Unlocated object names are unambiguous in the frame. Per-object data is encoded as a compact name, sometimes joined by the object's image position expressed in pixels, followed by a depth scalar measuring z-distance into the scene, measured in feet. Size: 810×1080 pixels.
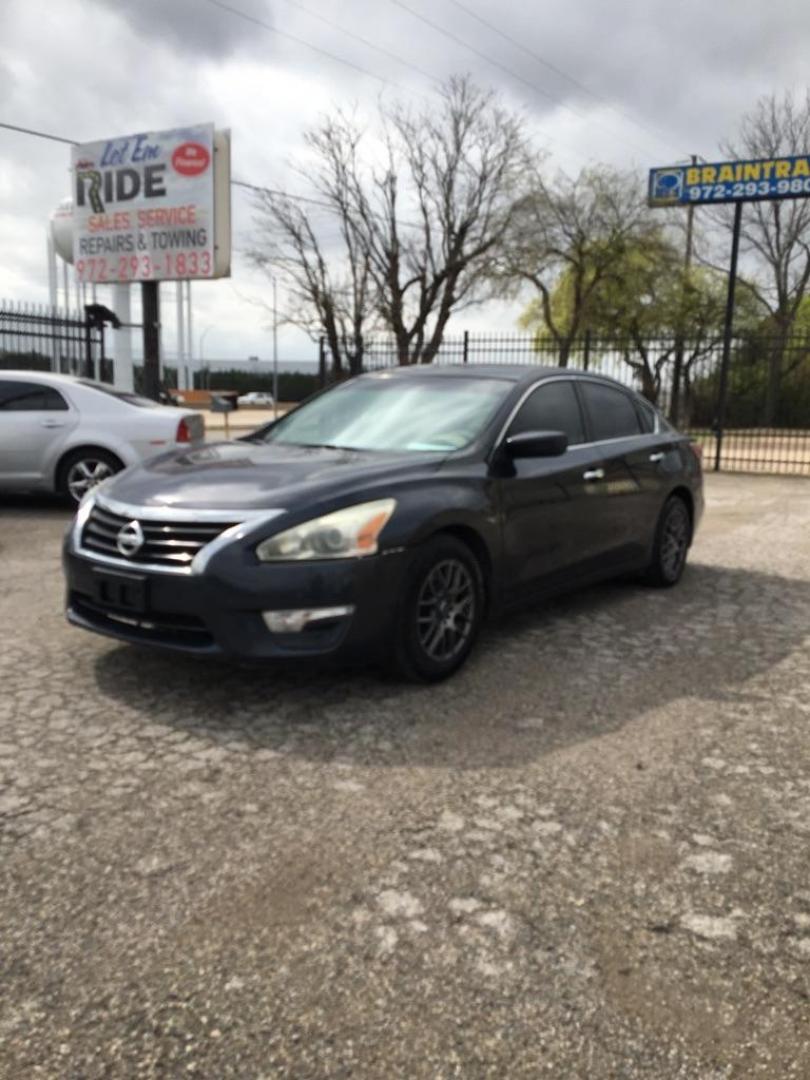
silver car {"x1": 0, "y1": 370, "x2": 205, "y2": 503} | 30.50
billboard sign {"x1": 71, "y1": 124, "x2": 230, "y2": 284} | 54.24
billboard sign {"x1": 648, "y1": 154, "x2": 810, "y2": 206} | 51.29
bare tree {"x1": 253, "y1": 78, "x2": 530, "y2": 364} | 94.73
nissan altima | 12.48
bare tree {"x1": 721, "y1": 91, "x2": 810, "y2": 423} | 112.78
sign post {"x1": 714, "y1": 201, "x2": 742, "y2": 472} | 50.75
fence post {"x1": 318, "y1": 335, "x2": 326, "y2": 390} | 61.11
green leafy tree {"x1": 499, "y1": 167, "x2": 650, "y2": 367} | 102.89
